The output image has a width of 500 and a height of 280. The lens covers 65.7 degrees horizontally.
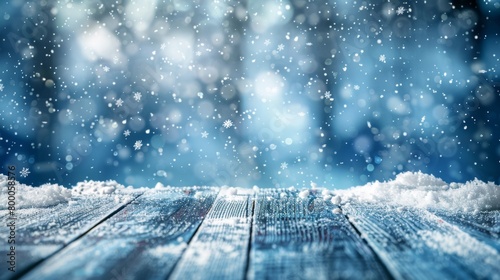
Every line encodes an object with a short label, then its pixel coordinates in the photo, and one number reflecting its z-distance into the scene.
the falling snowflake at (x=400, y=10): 2.60
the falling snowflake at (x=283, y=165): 2.77
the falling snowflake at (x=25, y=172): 2.76
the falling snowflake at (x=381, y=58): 2.64
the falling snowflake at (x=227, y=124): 2.76
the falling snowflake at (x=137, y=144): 2.78
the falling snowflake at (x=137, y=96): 2.76
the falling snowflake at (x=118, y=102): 2.75
